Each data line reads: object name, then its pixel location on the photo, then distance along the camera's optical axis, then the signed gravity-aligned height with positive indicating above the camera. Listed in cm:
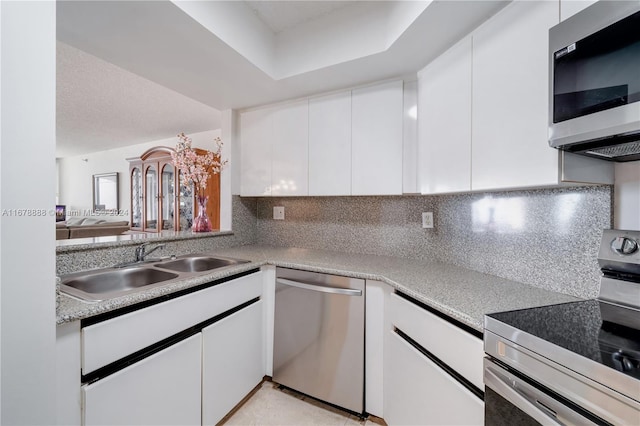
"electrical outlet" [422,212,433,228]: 180 -6
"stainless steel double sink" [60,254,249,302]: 113 -34
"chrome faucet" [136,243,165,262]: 162 -25
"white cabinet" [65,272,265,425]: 91 -64
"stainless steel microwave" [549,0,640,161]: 68 +37
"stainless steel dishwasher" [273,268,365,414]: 152 -75
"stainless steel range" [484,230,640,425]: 57 -34
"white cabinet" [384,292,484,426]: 91 -63
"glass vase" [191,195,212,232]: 219 -6
